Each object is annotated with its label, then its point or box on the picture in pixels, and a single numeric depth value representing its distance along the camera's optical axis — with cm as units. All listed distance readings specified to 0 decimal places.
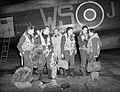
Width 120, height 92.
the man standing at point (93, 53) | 426
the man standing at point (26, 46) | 414
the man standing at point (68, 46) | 459
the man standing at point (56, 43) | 463
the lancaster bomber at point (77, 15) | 814
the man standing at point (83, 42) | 457
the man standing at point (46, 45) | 433
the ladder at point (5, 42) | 931
